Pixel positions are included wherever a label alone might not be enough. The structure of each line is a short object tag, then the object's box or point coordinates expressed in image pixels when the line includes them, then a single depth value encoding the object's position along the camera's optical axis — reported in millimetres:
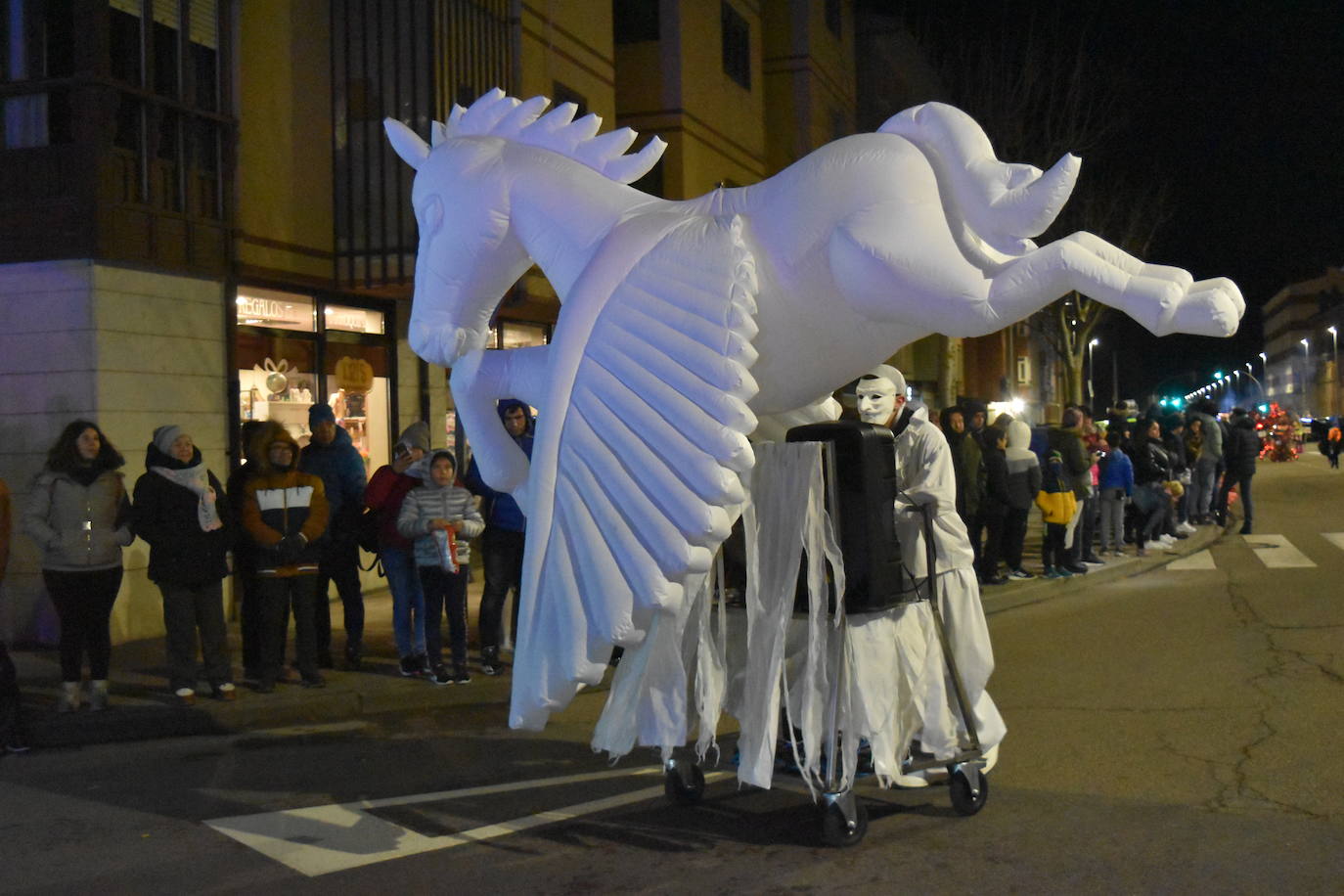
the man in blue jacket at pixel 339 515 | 8797
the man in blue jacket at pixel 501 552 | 8766
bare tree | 21156
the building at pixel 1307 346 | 108875
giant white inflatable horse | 4020
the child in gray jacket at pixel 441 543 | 8367
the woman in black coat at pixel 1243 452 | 16922
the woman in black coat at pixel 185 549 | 7672
